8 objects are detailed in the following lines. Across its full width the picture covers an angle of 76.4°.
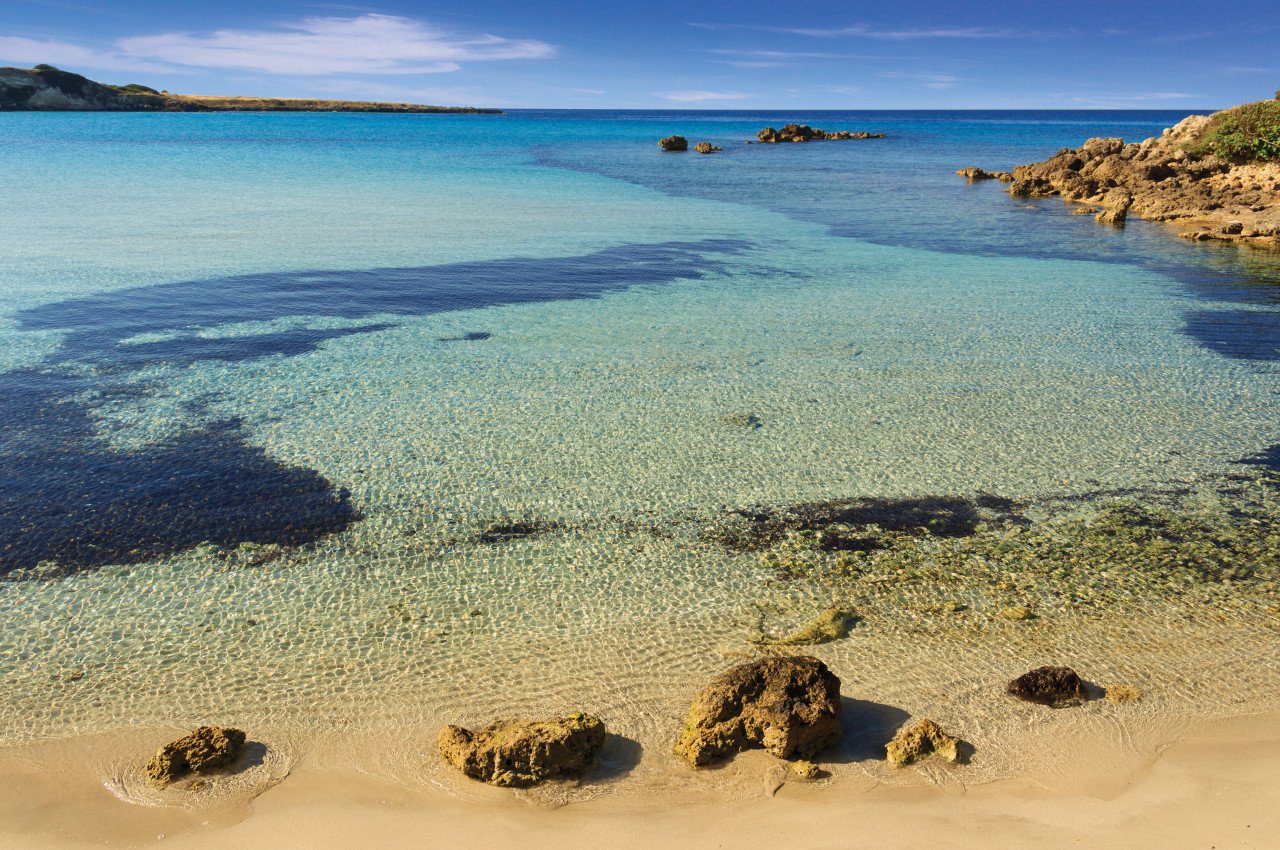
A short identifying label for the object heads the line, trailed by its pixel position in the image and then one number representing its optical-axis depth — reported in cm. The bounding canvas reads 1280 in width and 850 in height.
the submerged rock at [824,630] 644
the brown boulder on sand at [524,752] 500
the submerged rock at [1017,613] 677
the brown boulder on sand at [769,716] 518
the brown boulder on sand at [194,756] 495
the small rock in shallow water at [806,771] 505
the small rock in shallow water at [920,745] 521
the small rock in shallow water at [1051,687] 576
